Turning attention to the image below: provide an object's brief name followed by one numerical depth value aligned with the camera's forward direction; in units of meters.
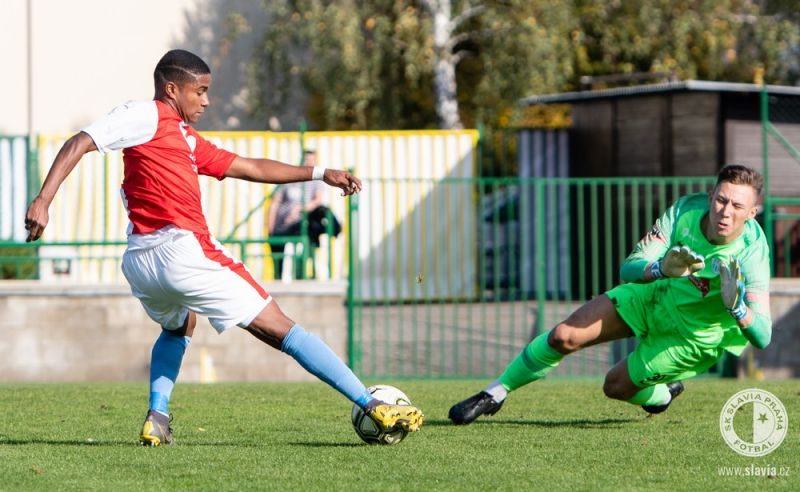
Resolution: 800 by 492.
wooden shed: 41.44
